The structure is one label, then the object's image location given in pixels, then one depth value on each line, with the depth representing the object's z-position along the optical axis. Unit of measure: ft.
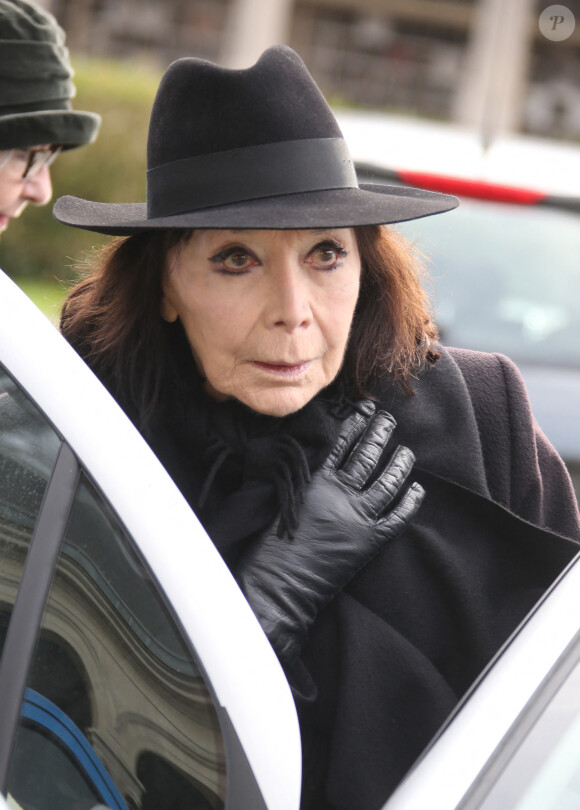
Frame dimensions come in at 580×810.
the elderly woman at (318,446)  8.34
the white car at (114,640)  7.78
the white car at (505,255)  12.20
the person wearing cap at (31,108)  10.10
